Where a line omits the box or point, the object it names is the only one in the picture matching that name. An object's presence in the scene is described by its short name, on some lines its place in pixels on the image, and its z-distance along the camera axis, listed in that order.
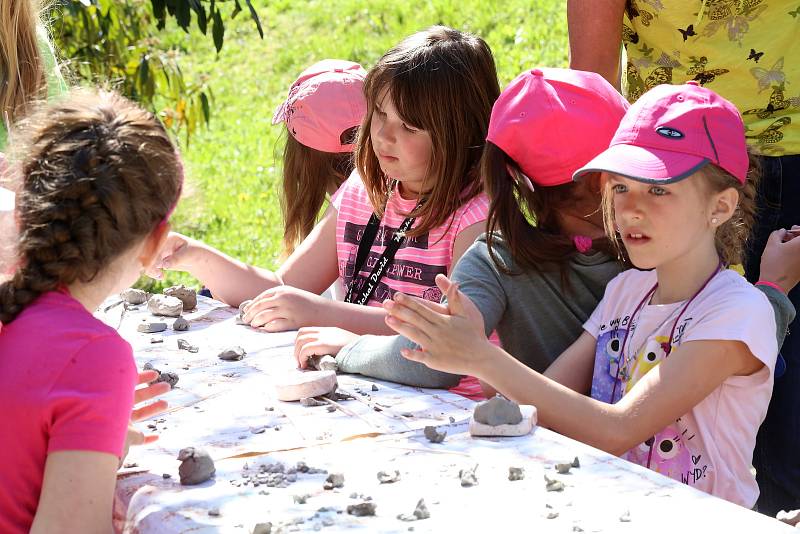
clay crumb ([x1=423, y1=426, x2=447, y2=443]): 2.52
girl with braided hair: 2.30
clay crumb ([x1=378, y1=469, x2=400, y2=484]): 2.41
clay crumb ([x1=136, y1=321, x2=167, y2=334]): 3.12
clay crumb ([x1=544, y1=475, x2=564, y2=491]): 2.36
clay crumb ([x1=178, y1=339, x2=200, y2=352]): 3.00
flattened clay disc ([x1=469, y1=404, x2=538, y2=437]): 2.53
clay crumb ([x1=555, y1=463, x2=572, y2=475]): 2.41
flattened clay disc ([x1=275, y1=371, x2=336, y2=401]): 2.70
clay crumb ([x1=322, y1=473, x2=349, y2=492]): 2.39
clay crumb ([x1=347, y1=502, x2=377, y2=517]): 2.32
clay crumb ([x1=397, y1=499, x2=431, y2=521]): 2.31
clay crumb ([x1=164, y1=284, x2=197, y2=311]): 3.27
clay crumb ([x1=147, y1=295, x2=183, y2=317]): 3.19
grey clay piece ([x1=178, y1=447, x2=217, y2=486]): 2.42
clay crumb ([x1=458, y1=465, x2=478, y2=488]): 2.39
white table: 2.30
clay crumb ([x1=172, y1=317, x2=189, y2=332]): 3.12
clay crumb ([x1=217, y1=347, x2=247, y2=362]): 2.94
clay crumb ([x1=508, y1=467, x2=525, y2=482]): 2.40
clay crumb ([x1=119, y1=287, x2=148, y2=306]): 3.31
